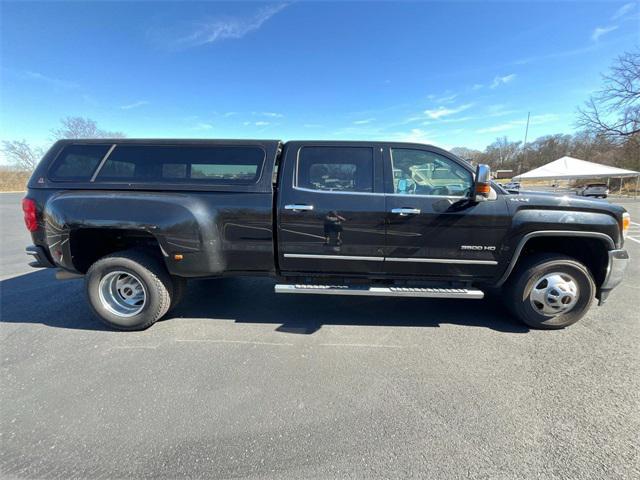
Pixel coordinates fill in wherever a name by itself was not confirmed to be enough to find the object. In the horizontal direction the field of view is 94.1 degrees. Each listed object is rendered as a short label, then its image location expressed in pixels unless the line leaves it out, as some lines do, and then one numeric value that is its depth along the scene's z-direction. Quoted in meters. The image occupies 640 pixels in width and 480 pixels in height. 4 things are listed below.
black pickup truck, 3.19
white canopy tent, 28.97
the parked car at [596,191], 28.67
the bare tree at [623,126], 22.39
